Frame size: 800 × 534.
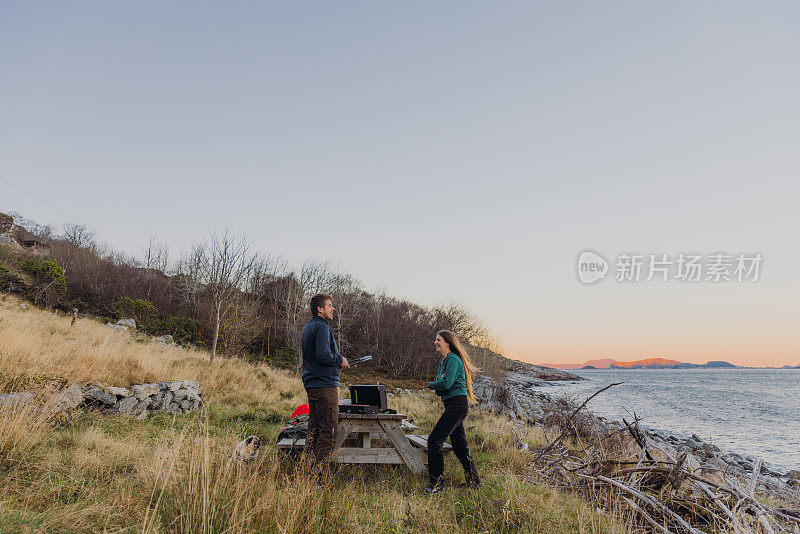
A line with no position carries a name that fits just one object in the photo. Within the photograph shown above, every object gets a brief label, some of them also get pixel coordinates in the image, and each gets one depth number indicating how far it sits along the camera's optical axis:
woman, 5.11
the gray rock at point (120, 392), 7.86
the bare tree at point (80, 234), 47.11
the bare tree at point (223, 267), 18.98
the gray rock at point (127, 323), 19.03
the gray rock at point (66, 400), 5.98
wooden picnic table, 5.36
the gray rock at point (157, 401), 8.78
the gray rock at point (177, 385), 9.33
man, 4.89
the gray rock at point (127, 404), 7.83
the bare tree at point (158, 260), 47.28
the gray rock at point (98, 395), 7.47
